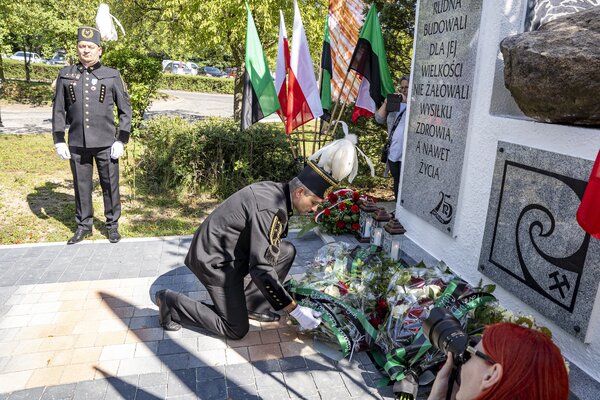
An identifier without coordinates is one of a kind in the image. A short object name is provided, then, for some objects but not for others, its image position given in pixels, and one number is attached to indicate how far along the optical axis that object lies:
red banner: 1.78
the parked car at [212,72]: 47.53
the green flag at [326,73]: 6.18
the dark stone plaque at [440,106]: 4.05
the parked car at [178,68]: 43.26
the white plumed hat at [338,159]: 3.15
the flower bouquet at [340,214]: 5.61
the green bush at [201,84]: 34.00
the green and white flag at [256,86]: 5.40
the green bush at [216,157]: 7.40
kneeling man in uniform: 3.09
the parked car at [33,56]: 30.89
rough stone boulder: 2.62
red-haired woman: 1.17
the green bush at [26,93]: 21.73
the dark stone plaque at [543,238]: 2.83
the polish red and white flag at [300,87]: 5.50
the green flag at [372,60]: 5.38
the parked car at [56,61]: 36.88
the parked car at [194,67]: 47.56
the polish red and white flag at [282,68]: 5.64
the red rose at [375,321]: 3.44
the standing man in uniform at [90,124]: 5.20
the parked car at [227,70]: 47.46
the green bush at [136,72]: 8.41
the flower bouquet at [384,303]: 3.07
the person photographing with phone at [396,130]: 5.83
